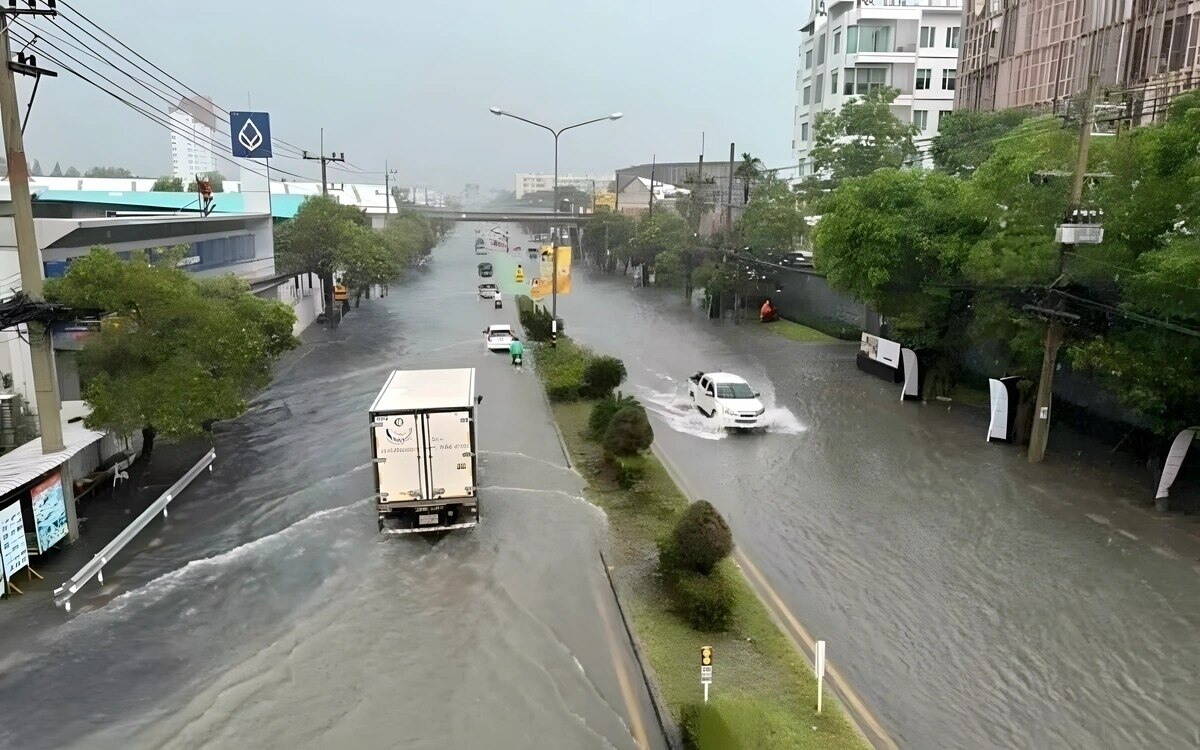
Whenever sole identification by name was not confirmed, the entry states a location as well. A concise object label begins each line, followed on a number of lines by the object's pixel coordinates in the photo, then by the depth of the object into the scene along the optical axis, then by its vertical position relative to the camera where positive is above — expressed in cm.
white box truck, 1634 -473
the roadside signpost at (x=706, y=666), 1016 -527
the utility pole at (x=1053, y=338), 1889 -286
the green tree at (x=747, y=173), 5709 +260
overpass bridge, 10094 -98
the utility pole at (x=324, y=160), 6378 +349
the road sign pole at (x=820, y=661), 1034 -528
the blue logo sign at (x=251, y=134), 4609 +387
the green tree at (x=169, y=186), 8395 +203
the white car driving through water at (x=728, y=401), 2516 -560
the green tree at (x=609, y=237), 8794 -283
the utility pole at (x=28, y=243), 1512 -67
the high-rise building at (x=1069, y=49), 3425 +779
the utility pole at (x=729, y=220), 5450 -56
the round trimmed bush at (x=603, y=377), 2853 -542
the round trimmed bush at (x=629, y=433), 2003 -508
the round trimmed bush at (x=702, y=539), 1333 -500
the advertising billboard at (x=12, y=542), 1409 -549
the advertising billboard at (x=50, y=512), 1536 -550
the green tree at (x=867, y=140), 4881 +410
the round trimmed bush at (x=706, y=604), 1266 -571
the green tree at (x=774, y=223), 5109 -71
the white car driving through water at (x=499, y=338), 4081 -601
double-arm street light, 3928 -231
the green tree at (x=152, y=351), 1791 -309
